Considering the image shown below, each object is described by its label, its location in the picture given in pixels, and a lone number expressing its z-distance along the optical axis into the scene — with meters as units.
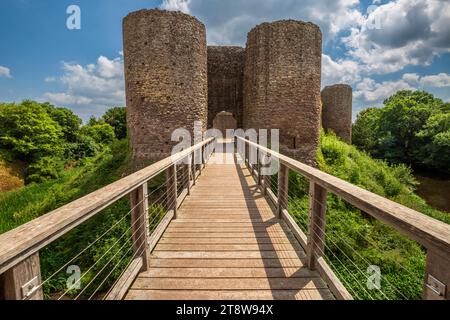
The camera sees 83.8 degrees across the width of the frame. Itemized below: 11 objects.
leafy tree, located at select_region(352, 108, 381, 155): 24.45
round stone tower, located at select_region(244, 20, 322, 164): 10.74
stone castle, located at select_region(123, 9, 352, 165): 9.63
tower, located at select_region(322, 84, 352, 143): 20.38
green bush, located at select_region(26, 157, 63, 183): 17.34
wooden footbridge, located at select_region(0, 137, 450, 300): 1.03
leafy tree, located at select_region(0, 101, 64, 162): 17.88
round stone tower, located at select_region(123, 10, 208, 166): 9.54
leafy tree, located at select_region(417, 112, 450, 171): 18.05
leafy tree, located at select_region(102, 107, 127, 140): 34.62
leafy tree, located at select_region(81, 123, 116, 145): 29.40
